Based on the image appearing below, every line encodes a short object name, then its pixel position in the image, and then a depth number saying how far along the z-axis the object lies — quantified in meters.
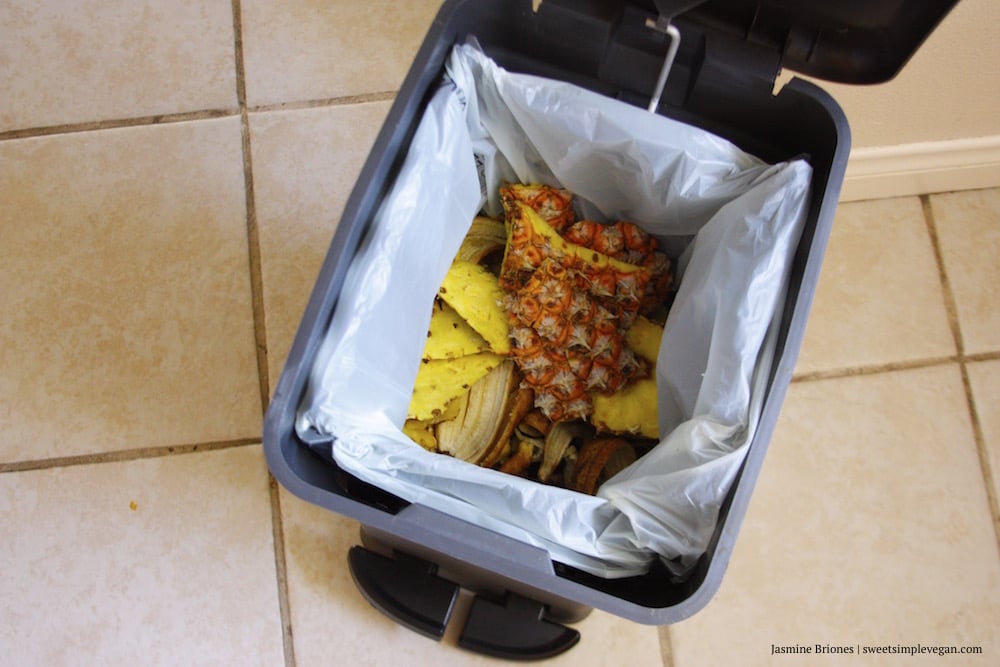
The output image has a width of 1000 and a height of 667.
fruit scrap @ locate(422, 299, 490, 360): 0.60
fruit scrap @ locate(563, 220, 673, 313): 0.59
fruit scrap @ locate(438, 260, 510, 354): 0.59
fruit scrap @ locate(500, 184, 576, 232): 0.59
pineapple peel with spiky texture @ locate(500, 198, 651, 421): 0.57
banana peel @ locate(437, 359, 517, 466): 0.60
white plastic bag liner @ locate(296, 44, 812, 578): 0.45
